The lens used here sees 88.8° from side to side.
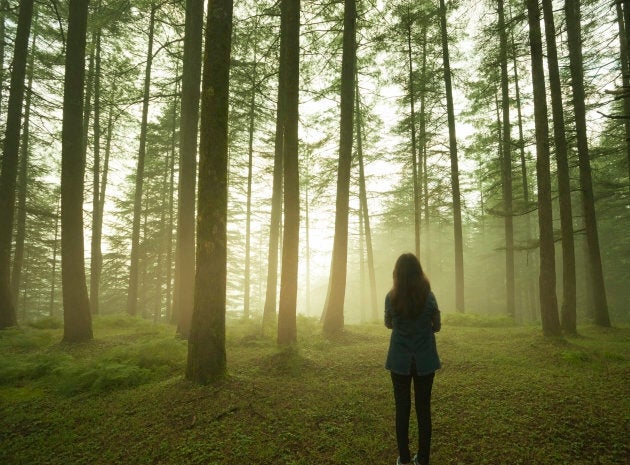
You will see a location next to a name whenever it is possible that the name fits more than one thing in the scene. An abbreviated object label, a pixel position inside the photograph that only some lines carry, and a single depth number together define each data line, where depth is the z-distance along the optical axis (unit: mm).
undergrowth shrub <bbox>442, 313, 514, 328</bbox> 13383
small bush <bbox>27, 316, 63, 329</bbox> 11953
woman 3596
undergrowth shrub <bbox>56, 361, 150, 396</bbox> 5605
